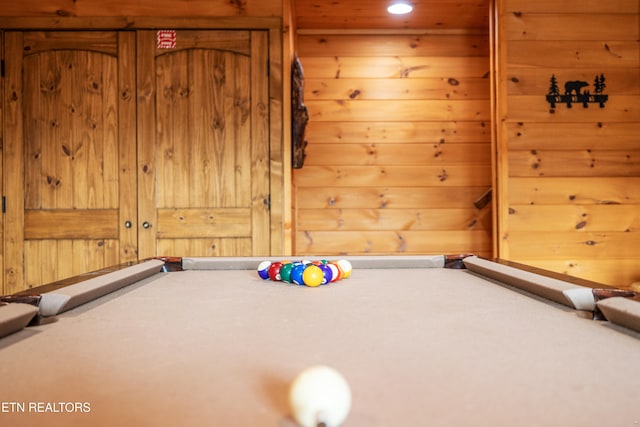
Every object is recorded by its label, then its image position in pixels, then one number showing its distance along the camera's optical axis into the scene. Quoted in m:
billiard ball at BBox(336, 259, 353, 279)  1.56
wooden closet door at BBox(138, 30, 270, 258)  2.88
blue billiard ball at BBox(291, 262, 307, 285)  1.44
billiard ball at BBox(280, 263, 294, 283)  1.47
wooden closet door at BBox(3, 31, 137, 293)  2.86
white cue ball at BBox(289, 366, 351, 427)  0.46
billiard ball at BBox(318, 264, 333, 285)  1.45
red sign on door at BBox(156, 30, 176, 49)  2.87
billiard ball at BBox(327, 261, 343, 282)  1.49
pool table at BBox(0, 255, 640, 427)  0.51
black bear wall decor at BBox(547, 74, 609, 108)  2.95
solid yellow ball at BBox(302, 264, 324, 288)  1.41
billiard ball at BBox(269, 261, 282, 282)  1.52
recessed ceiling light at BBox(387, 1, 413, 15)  3.20
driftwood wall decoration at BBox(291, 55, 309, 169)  2.91
